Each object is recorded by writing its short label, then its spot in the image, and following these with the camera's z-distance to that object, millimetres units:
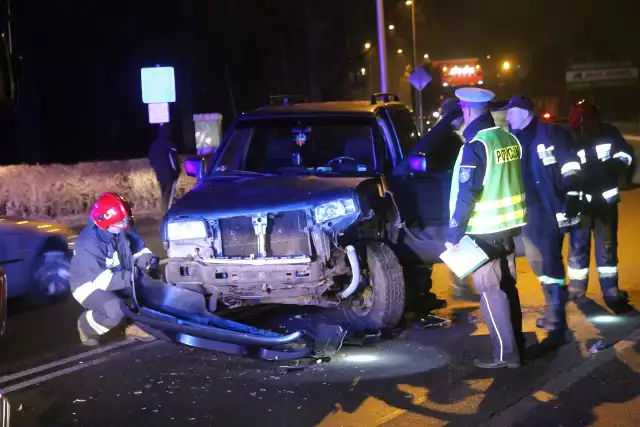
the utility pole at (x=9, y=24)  5173
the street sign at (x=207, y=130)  19406
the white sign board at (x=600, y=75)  56097
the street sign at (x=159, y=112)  19328
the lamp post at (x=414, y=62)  21719
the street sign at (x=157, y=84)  19172
